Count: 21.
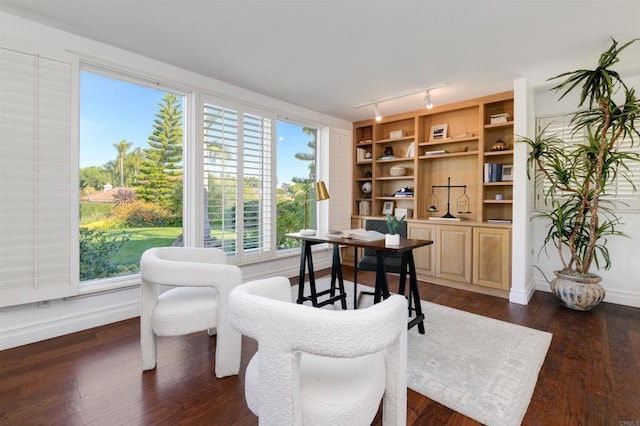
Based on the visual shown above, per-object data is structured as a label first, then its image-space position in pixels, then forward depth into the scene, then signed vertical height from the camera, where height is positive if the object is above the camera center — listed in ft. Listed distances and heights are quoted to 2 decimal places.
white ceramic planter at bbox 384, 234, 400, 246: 7.87 -0.72
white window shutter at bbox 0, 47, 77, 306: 7.20 +0.80
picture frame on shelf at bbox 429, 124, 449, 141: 14.23 +3.84
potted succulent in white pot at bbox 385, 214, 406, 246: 7.90 -0.51
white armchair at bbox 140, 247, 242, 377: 5.90 -2.03
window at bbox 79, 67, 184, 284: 9.18 +1.25
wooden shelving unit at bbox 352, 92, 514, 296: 12.09 +1.56
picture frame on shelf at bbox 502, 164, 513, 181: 12.53 +1.71
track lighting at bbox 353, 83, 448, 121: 11.62 +4.80
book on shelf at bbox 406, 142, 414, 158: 15.05 +3.04
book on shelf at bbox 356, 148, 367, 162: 17.13 +3.27
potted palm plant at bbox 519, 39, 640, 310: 8.88 +1.18
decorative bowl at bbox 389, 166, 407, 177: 15.56 +2.13
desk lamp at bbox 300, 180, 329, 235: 10.15 +0.63
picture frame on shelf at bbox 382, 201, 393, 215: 16.45 +0.29
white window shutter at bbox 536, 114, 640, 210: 10.55 +1.67
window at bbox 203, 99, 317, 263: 11.16 +1.26
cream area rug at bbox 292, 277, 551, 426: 5.45 -3.37
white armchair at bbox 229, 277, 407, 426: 2.97 -1.62
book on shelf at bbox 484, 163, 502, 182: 12.51 +1.69
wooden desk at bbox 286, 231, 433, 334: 7.82 -1.32
